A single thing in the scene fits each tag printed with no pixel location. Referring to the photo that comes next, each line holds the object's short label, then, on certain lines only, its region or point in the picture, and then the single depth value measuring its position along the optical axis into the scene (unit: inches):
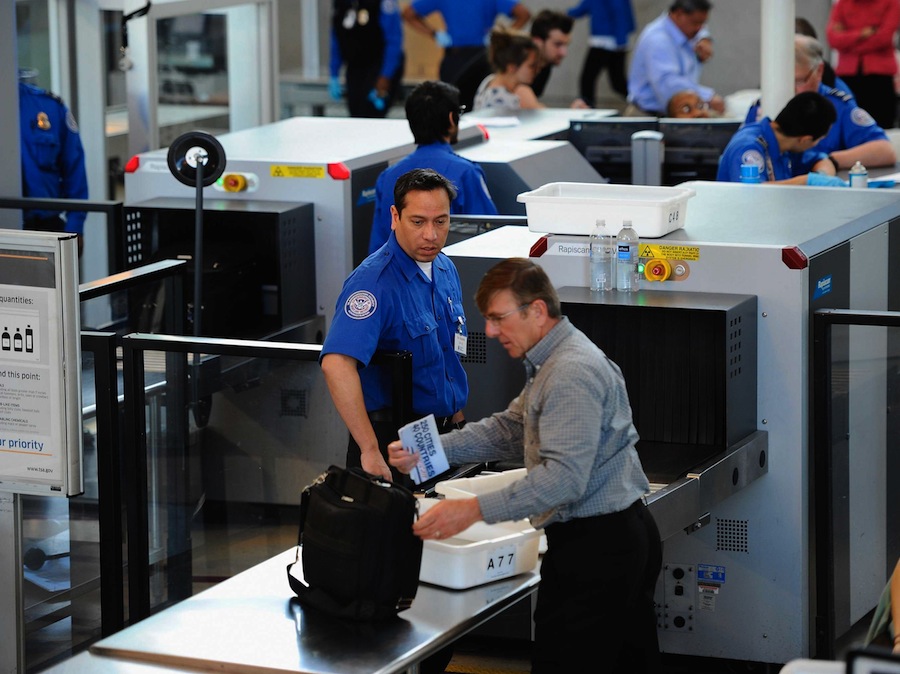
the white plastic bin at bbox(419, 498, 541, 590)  235.2
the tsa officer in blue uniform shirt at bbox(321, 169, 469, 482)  286.2
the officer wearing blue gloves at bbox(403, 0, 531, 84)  816.4
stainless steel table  217.9
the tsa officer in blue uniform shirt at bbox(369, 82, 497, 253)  404.9
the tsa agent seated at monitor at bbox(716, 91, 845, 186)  438.5
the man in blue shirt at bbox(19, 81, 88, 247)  510.3
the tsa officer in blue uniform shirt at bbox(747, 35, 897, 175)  486.3
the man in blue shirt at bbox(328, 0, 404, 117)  886.3
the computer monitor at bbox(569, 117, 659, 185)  559.8
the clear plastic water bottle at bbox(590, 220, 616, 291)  306.1
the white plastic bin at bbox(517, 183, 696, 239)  308.6
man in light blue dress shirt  734.0
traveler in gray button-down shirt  224.9
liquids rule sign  276.6
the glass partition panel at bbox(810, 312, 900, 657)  310.5
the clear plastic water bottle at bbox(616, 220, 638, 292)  302.5
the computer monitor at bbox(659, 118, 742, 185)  557.6
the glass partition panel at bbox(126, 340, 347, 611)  339.1
